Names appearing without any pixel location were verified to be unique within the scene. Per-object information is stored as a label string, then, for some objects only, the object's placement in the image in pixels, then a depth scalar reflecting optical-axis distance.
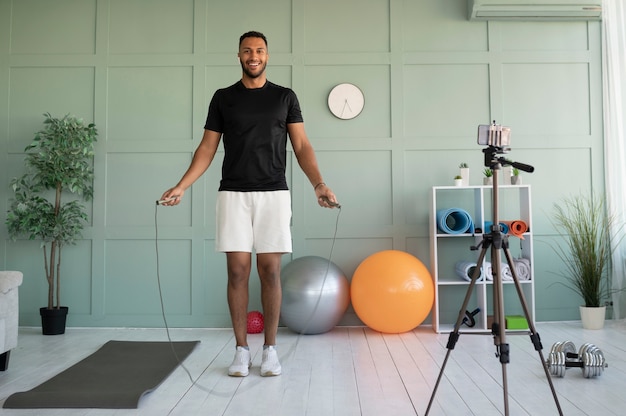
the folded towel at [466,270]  3.75
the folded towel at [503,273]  3.72
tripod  1.83
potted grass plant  3.85
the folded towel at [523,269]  3.76
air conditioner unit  3.96
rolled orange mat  3.68
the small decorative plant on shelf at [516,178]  3.87
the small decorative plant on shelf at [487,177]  3.87
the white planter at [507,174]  3.90
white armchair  2.68
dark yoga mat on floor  2.20
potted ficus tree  3.82
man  2.59
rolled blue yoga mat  3.77
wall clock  4.12
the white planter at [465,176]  3.90
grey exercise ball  3.54
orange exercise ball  3.49
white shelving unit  3.91
